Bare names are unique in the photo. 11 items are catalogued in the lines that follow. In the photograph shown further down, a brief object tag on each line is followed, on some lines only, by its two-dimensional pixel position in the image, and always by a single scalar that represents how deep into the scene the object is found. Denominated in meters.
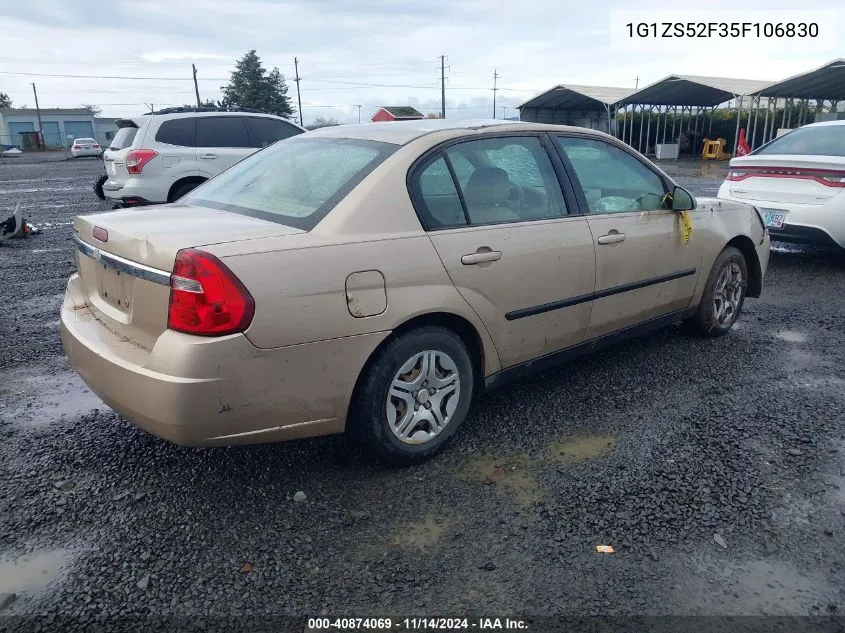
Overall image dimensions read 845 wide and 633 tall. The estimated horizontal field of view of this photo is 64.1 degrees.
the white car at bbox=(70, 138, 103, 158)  38.44
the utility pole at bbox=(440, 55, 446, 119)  73.94
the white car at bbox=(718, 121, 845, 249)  6.57
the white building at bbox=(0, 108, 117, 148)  75.44
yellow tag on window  4.23
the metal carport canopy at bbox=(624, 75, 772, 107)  28.11
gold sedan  2.52
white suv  9.48
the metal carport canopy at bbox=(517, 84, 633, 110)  31.08
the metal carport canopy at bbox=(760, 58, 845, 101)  24.11
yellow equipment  31.12
